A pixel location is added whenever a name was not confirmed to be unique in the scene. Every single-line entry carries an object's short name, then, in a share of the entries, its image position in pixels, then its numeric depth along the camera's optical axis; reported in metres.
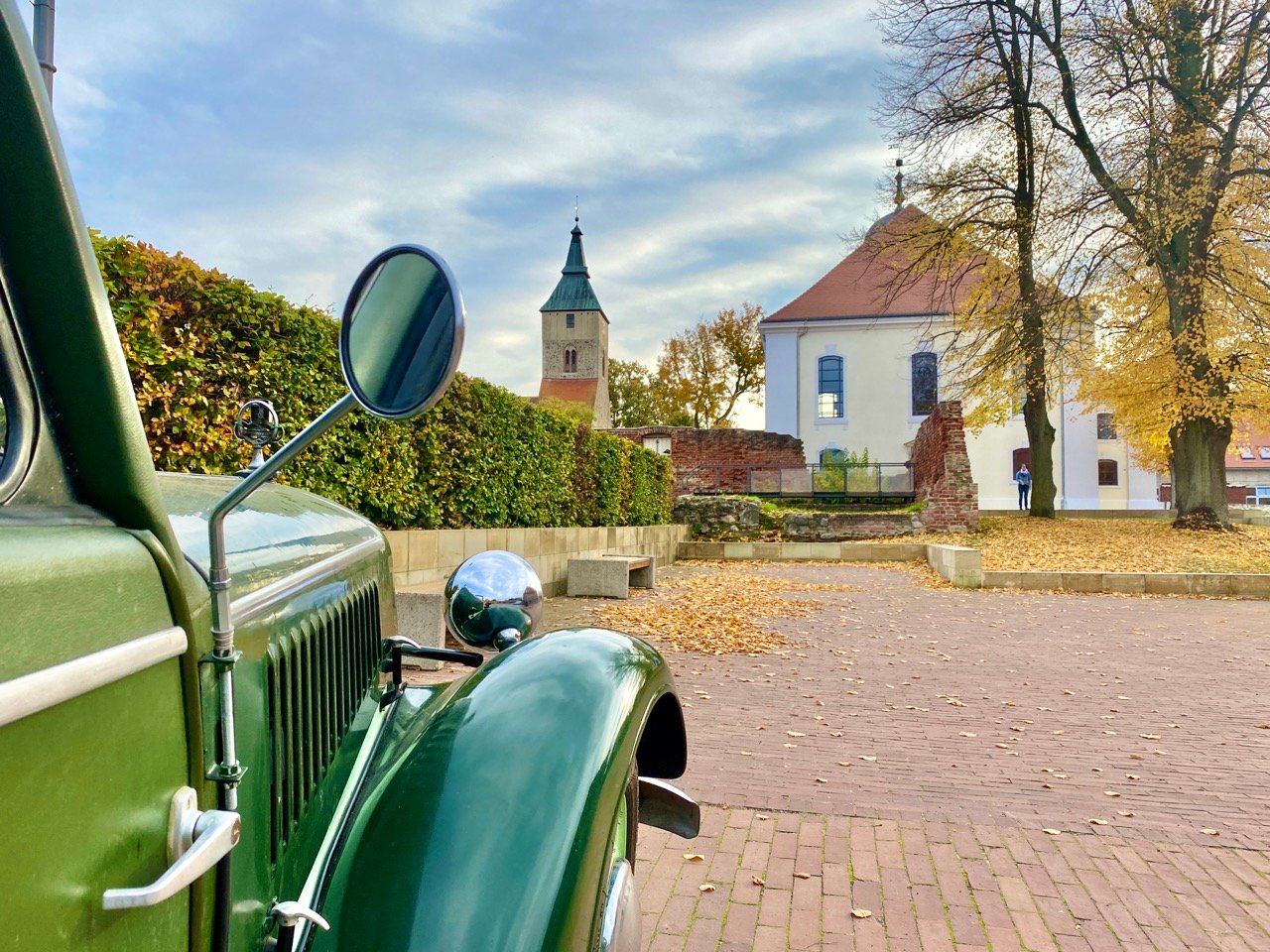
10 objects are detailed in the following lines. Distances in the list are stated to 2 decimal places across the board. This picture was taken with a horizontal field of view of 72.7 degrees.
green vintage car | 0.76
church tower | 74.00
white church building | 34.56
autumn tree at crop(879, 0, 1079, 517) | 19.88
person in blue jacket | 32.44
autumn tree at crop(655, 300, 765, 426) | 48.88
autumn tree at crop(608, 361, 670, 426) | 59.66
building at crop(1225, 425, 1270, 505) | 55.41
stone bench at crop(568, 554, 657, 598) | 11.73
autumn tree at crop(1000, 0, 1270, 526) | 17.42
